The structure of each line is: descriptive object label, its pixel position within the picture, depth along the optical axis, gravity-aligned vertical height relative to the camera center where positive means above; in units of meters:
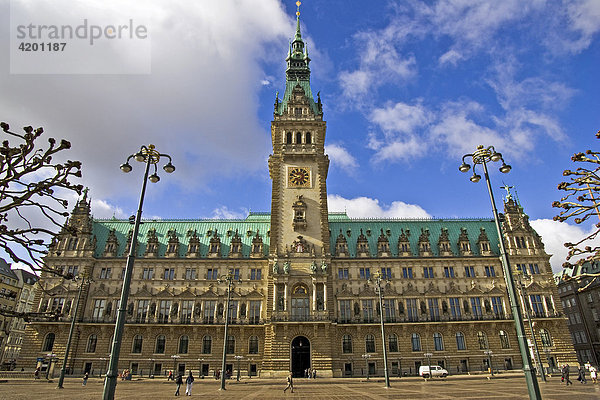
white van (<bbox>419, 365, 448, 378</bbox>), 47.84 -2.24
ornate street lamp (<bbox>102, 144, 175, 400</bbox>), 13.80 +3.76
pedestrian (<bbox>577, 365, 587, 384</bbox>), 36.84 -2.18
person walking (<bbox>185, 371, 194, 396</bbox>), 29.97 -2.35
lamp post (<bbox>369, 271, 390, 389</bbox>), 35.62 +8.04
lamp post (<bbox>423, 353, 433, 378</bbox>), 53.33 -0.45
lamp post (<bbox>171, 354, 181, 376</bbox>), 55.76 -0.63
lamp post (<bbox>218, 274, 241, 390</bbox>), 35.10 -0.88
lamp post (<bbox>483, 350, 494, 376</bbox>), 53.00 -0.29
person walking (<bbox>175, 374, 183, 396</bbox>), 29.77 -1.97
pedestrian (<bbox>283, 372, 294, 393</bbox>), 33.16 -2.54
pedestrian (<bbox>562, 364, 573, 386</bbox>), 35.25 -1.83
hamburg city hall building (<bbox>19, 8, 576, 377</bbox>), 56.38 +8.95
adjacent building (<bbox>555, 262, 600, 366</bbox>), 75.31 +6.64
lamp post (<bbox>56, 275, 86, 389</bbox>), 35.06 -2.18
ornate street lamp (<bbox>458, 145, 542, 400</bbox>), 14.11 +3.60
